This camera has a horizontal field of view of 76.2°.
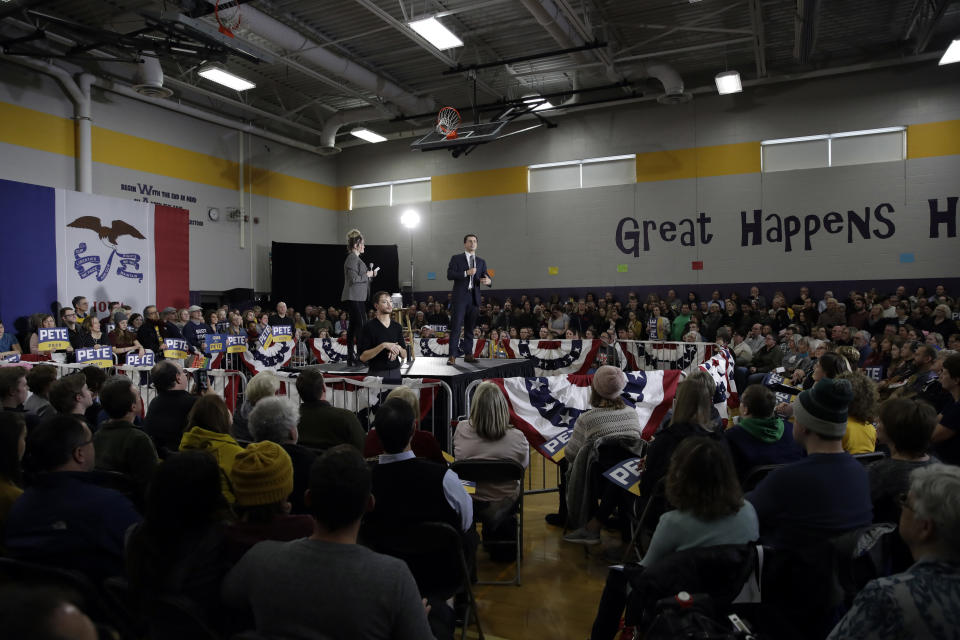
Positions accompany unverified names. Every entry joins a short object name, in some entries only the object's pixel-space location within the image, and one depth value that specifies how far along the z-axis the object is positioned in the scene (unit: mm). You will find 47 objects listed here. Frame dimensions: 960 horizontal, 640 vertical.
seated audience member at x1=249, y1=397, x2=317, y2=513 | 2752
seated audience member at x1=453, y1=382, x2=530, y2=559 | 3396
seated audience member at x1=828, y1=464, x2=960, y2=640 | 1254
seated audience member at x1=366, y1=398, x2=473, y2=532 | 2314
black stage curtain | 16016
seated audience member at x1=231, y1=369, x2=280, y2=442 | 3773
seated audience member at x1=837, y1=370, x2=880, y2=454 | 3248
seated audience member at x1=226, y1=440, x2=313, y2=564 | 1860
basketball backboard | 12422
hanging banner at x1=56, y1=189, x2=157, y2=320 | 11234
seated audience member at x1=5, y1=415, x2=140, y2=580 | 2008
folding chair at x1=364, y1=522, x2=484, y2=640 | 2234
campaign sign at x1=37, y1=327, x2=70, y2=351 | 7855
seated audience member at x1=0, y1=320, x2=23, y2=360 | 9129
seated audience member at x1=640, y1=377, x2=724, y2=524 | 2957
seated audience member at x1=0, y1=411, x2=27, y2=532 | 2275
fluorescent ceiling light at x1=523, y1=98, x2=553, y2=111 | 13641
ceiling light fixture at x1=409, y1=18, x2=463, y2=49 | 9291
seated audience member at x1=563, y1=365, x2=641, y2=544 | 3664
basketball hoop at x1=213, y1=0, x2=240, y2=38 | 9227
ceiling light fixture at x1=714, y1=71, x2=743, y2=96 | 11672
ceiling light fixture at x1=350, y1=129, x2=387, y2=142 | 15291
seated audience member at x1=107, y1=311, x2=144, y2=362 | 9562
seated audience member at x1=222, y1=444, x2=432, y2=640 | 1419
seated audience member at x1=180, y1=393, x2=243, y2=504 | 2812
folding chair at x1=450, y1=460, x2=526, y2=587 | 3242
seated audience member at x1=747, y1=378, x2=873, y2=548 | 2125
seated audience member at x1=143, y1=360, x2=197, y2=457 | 3547
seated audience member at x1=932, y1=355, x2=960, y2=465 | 3096
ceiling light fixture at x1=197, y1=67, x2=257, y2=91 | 11445
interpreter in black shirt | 5859
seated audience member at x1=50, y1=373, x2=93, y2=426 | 3414
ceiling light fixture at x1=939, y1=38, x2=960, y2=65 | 9912
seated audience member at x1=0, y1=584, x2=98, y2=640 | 754
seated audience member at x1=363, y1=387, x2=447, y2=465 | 2977
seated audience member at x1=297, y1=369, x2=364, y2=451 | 3316
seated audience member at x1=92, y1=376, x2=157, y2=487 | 2811
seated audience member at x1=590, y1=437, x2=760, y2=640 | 2002
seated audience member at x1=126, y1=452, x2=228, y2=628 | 1693
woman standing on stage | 6965
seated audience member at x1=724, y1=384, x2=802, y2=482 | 3016
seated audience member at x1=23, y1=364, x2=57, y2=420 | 3926
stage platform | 6375
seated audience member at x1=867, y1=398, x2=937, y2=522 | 2307
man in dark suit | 7008
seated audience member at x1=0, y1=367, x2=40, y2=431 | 3686
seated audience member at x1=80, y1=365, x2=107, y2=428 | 4094
